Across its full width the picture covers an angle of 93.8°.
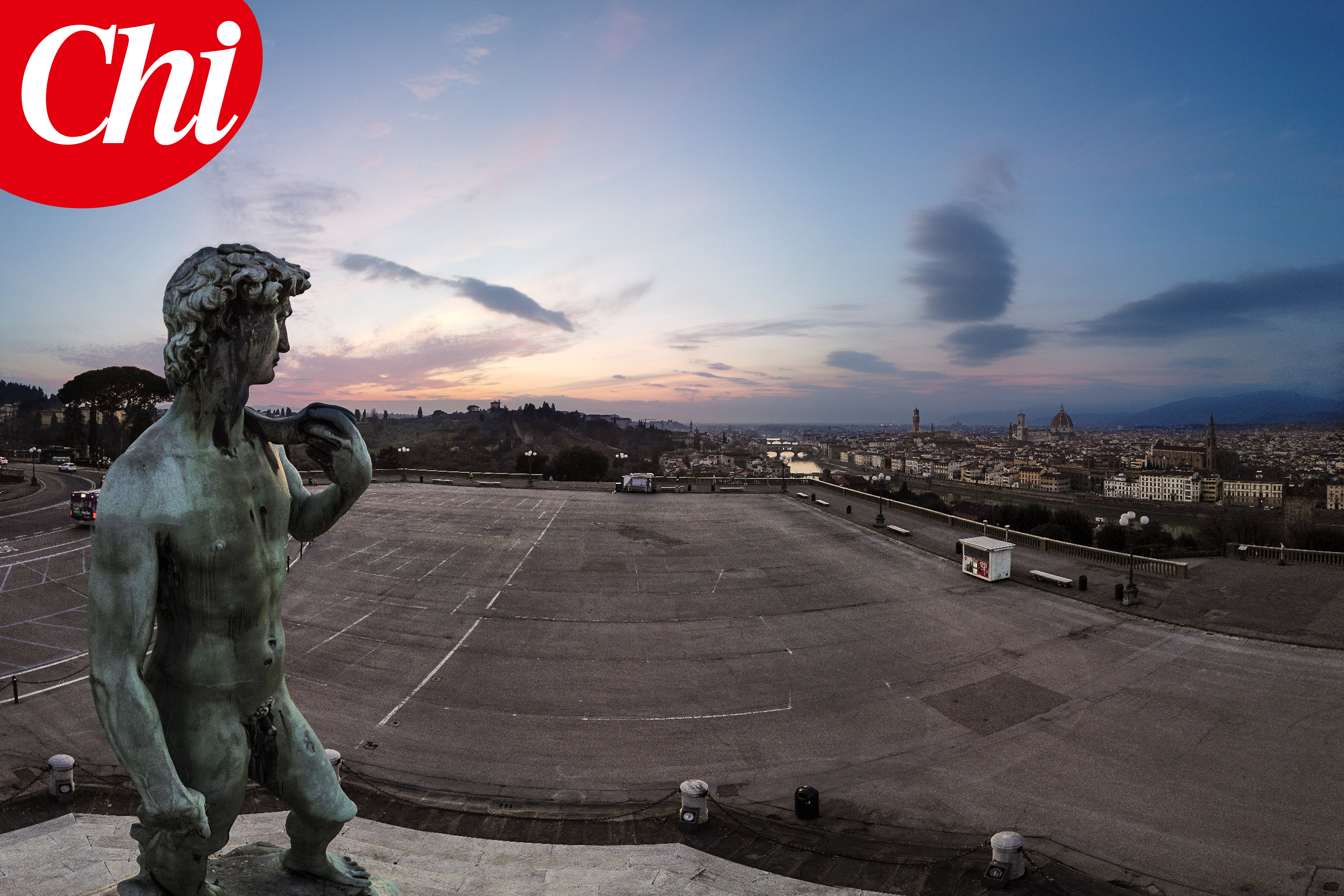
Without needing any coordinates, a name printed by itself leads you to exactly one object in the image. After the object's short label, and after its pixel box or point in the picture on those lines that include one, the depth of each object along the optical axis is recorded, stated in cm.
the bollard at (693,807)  823
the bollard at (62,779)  814
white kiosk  2147
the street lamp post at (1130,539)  1897
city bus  2902
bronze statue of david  242
